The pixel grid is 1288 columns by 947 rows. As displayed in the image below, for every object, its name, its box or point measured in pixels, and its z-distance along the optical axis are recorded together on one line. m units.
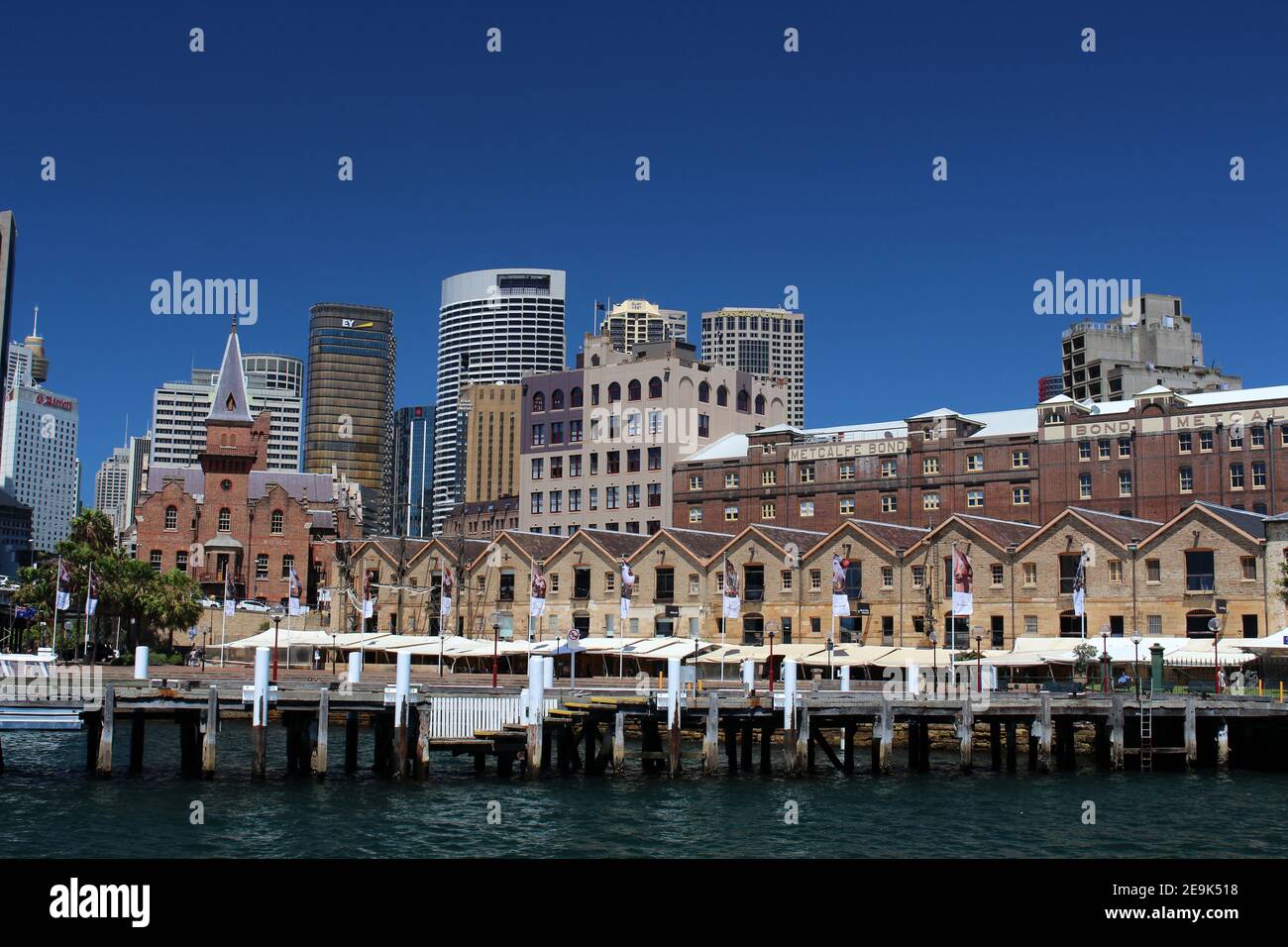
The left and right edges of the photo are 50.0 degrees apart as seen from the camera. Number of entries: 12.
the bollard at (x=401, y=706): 51.91
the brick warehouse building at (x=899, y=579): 85.50
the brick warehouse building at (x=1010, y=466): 100.62
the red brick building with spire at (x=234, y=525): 127.81
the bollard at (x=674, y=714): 55.78
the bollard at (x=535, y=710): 53.69
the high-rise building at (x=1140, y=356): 155.50
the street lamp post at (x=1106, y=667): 72.42
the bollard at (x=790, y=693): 56.56
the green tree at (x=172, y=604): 106.62
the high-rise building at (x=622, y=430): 135.50
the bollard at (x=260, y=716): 50.56
